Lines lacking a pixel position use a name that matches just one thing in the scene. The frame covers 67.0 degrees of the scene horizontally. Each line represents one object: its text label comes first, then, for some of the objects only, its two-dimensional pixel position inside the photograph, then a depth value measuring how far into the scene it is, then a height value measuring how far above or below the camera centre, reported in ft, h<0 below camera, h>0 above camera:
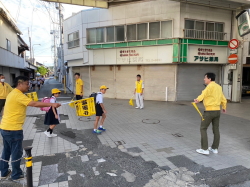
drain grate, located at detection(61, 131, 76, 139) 18.98 -5.29
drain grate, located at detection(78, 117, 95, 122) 25.29 -4.91
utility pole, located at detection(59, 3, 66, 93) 62.64 +21.60
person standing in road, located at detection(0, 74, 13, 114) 21.48 -0.73
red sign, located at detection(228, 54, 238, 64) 38.37 +4.87
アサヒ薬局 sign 38.55 +5.97
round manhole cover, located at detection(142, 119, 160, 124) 24.40 -5.03
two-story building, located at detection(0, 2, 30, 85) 48.29 +11.59
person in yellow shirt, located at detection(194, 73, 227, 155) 13.71 -1.80
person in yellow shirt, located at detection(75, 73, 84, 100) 29.27 -0.70
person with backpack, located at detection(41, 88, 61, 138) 17.04 -2.90
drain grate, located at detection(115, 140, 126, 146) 17.05 -5.42
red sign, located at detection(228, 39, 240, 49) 37.78 +7.89
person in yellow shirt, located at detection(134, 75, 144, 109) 32.16 -1.60
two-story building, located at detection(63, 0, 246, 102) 37.93 +8.05
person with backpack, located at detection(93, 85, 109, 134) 18.84 -2.44
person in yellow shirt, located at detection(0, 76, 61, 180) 10.16 -2.05
